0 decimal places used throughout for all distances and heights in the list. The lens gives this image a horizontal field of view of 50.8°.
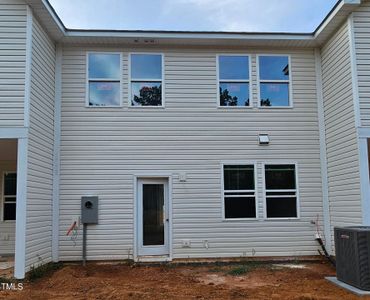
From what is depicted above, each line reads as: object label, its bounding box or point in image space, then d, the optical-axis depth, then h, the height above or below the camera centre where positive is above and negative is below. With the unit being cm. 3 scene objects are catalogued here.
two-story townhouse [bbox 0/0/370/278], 925 +115
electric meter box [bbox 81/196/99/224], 914 -49
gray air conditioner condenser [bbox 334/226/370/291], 623 -113
